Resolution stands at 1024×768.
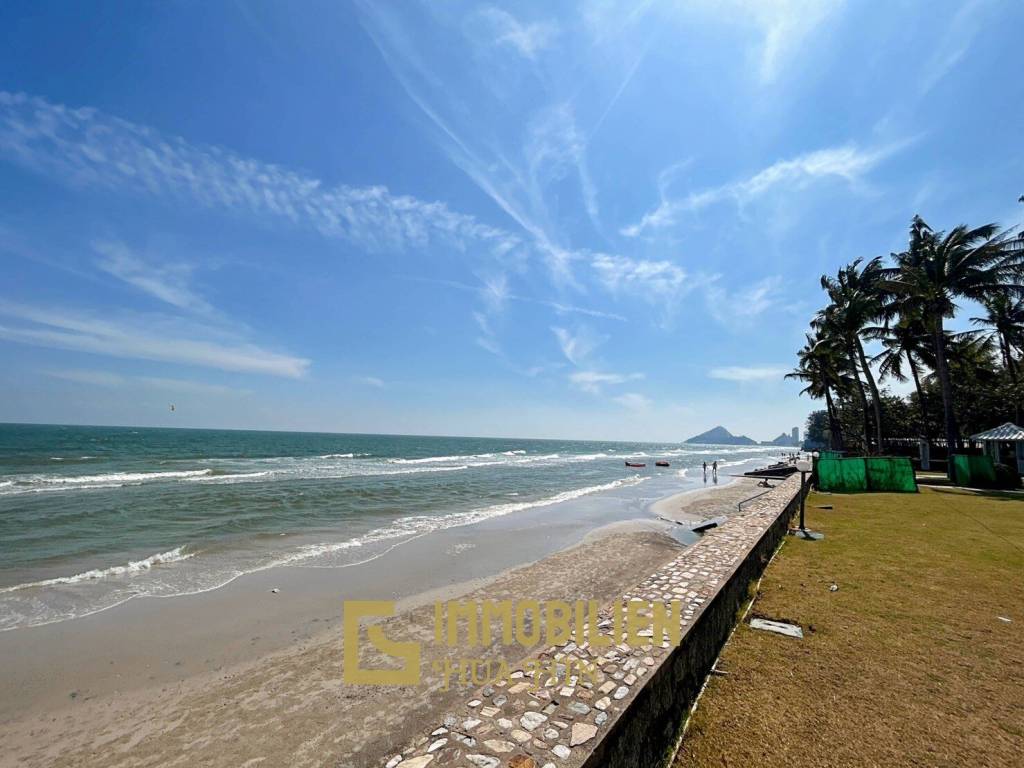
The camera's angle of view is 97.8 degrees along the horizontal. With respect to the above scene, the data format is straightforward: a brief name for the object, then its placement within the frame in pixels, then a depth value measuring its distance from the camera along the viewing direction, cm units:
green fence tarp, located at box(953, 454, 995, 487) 2030
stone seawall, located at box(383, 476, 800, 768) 331
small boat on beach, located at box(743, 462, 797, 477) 3472
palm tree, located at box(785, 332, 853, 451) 3649
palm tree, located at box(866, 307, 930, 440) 3022
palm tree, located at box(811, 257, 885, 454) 2939
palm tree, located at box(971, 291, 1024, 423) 3011
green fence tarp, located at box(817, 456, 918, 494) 1889
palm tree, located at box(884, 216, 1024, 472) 2347
